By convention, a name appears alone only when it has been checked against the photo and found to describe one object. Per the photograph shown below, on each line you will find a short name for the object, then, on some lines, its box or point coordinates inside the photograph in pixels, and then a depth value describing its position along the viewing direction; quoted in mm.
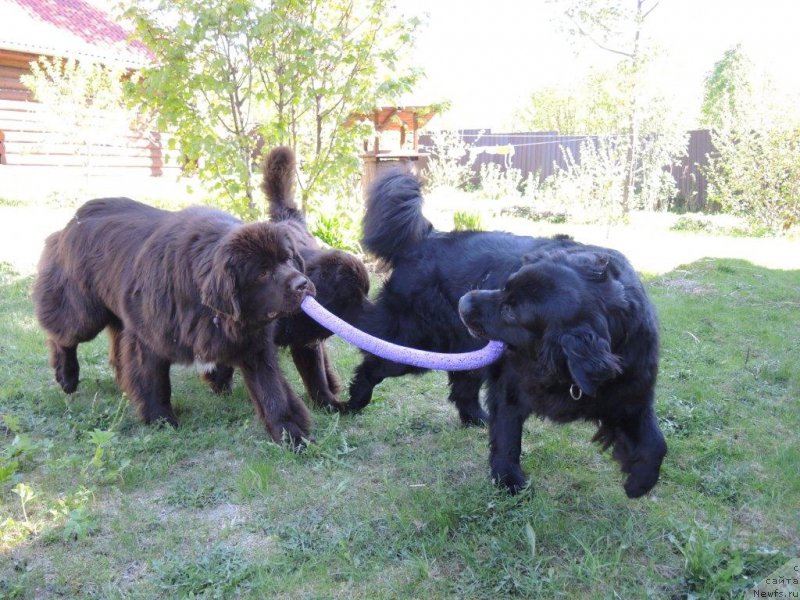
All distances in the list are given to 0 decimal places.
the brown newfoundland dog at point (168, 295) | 3463
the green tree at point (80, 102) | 12492
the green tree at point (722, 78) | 32734
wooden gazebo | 9797
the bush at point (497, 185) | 16422
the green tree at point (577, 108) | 13055
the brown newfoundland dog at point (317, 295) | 4270
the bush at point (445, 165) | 15070
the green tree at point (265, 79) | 5777
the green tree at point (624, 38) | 12422
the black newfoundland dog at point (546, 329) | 2654
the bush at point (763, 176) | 12969
